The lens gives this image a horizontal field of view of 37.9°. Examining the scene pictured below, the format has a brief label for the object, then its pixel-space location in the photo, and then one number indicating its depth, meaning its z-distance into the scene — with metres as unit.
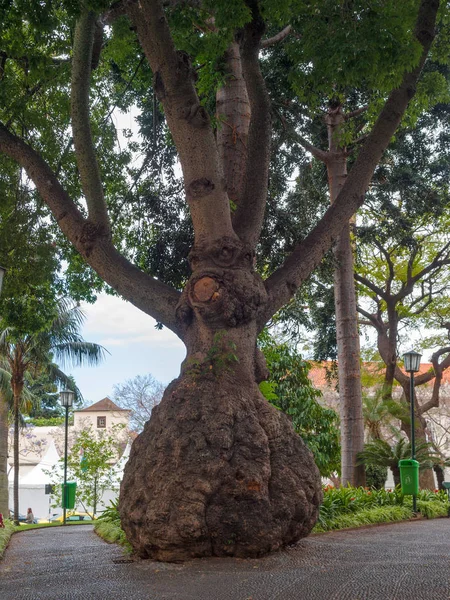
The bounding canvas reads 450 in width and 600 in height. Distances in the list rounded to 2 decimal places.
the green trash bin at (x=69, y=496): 16.17
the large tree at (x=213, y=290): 6.09
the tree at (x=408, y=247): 17.31
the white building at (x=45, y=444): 32.00
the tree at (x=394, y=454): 14.84
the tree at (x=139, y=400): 33.44
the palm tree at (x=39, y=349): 24.27
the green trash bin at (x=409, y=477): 11.66
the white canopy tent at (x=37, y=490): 30.48
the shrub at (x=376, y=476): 17.75
